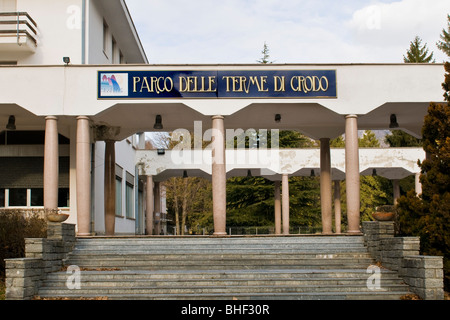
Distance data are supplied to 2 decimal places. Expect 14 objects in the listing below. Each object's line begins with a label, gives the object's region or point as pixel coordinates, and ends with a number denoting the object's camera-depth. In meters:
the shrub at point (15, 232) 14.91
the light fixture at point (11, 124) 19.88
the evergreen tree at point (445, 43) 55.85
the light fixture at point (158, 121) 20.15
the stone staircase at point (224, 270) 12.27
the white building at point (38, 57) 22.08
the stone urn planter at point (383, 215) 14.57
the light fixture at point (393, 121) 20.66
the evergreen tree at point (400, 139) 47.01
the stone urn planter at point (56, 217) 14.60
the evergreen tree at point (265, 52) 52.97
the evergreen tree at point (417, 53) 53.97
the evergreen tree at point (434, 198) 13.33
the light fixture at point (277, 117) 20.30
